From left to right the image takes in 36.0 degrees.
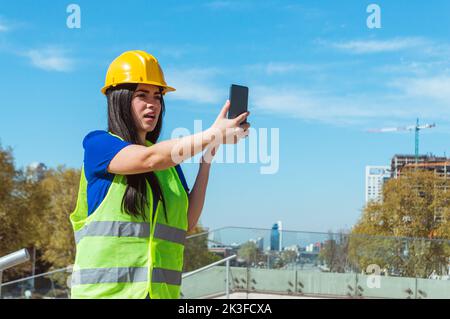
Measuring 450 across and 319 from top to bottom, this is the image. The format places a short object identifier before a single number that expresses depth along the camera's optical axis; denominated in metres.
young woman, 2.25
